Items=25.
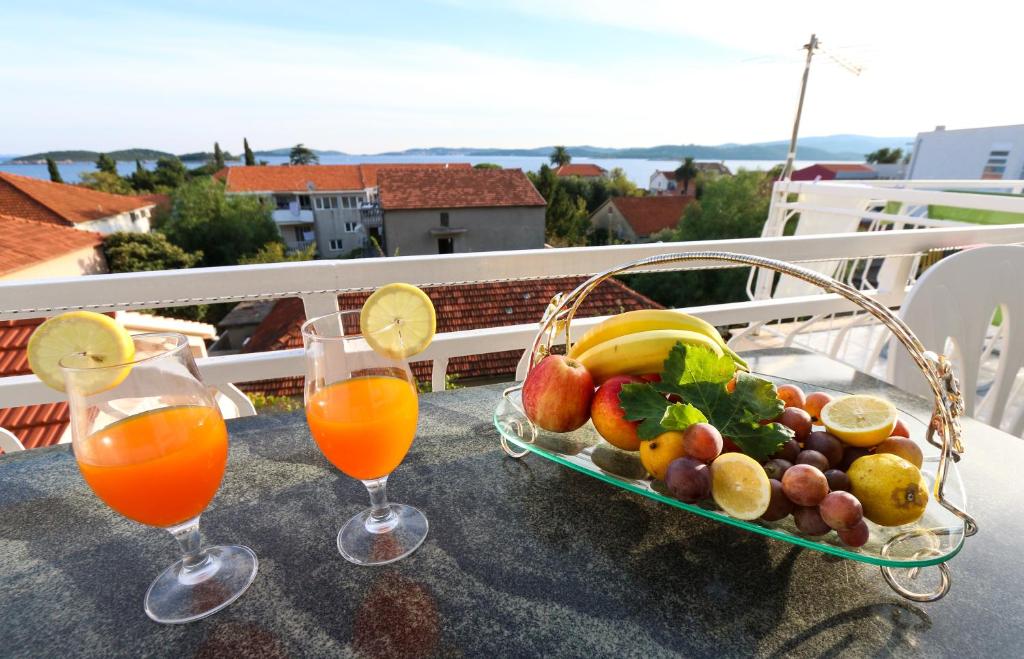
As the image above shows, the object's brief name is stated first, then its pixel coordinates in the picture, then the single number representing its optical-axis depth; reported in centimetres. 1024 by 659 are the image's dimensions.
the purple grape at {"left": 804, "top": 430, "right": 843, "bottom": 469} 53
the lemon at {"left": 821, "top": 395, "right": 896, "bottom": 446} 52
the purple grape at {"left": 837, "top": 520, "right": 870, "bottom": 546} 44
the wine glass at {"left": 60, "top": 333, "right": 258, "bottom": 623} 44
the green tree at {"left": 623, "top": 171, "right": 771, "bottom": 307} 2034
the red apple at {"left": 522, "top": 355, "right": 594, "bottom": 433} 62
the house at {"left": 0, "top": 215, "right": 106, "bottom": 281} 986
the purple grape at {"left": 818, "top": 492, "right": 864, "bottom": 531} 43
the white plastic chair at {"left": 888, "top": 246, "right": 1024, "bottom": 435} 113
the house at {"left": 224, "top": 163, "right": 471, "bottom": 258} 2895
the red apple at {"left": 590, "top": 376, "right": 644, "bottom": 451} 59
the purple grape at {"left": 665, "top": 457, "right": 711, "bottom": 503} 48
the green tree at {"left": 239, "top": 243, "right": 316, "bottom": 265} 2227
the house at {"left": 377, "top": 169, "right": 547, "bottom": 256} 1925
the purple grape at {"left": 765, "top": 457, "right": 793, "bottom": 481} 50
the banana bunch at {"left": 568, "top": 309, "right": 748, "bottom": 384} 65
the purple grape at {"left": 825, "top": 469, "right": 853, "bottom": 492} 48
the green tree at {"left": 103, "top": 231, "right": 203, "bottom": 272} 1673
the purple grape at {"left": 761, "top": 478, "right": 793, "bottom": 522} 47
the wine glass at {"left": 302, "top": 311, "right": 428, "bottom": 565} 51
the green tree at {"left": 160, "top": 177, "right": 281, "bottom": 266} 2380
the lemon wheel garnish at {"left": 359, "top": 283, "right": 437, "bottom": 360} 53
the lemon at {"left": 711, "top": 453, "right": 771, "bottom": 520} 46
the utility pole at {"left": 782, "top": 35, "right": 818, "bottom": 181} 916
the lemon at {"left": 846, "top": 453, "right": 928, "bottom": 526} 45
